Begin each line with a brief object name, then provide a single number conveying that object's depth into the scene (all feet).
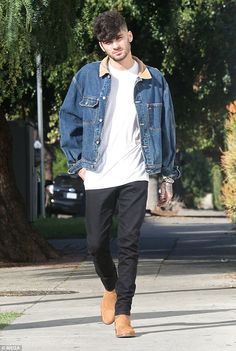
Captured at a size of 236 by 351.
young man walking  24.81
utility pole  62.85
